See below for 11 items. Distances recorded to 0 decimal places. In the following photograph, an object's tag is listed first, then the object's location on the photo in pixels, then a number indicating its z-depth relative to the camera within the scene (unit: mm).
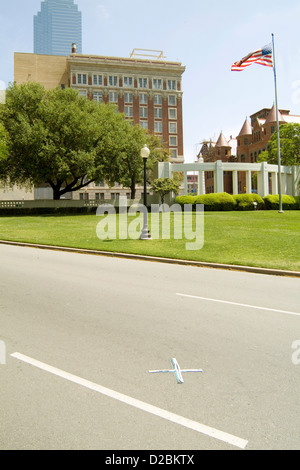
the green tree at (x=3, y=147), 34906
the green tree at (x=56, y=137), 35719
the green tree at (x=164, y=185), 39719
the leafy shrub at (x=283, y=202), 38969
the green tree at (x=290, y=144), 58156
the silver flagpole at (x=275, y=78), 30905
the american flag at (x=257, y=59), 27561
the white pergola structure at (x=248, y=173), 41281
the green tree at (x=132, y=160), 41375
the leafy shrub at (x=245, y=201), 37594
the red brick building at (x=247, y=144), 87125
